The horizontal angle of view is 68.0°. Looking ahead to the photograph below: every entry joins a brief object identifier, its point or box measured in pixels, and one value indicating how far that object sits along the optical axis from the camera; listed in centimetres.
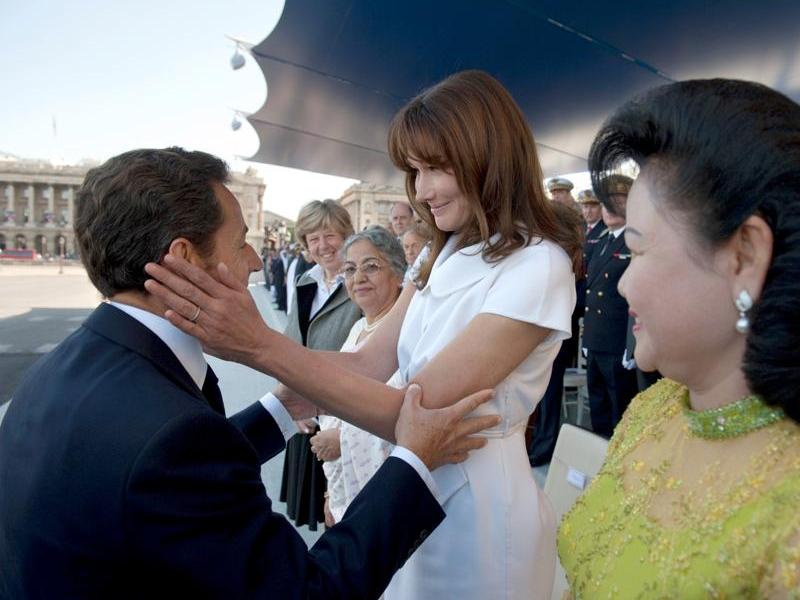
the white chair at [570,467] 181
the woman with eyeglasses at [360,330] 209
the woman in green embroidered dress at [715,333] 77
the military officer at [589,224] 549
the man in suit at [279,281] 1642
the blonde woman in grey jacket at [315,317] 317
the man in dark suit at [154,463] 100
